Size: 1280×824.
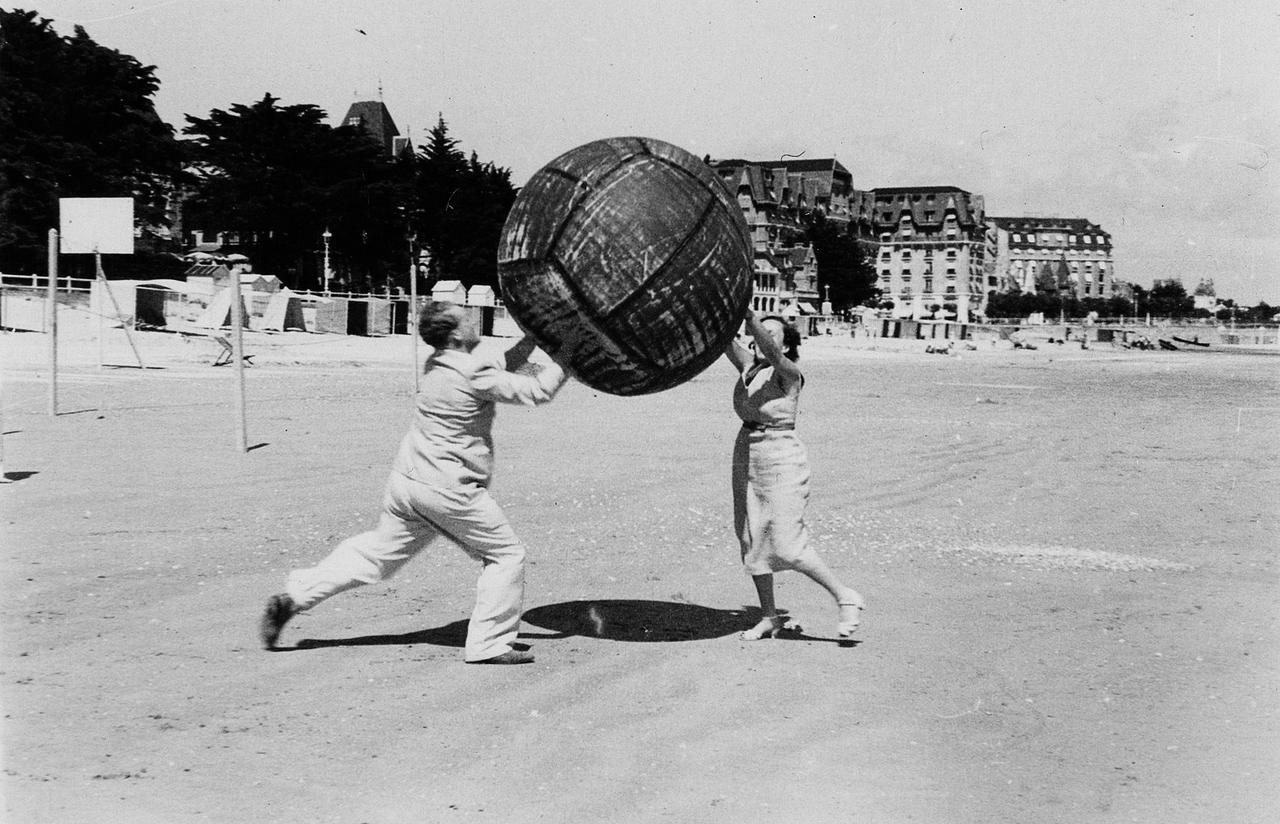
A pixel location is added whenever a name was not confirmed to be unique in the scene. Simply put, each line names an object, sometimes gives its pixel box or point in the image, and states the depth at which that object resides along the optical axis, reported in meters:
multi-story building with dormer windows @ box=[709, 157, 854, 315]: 132.12
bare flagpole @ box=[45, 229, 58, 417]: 14.58
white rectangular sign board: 15.61
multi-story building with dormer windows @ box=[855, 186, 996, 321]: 187.50
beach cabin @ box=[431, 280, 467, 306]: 44.03
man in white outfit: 5.78
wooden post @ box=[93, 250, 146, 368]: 21.64
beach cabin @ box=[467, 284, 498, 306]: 47.00
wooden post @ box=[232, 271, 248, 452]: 13.20
